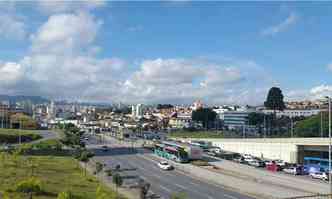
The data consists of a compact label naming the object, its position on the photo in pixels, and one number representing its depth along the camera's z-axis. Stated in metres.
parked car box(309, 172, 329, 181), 57.35
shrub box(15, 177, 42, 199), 33.88
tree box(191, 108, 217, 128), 197.84
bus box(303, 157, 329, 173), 63.41
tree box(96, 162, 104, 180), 55.41
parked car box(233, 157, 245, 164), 80.31
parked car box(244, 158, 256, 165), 76.92
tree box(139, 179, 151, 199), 33.59
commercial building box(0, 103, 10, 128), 167.60
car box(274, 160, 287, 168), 69.81
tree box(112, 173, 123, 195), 41.52
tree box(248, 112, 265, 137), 182.88
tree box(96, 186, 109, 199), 25.39
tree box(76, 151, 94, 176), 60.49
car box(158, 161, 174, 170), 68.06
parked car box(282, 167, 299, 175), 63.38
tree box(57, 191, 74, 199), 24.92
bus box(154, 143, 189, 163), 76.50
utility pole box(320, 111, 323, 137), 109.74
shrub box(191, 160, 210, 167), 71.04
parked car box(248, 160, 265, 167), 74.06
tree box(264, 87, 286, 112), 155.00
